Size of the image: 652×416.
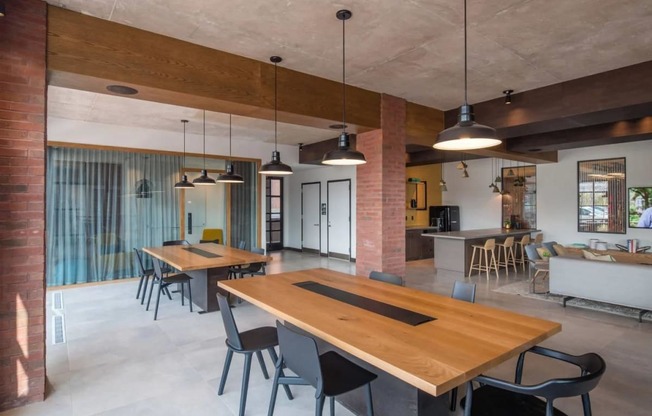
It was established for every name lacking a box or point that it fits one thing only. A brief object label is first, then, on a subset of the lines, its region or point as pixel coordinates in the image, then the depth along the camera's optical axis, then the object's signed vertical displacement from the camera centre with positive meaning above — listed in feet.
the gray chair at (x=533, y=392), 5.01 -2.82
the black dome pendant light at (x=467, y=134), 6.53 +1.40
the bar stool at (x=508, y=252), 25.42 -3.34
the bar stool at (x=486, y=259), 23.97 -3.54
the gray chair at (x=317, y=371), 6.00 -3.08
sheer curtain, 20.22 -0.04
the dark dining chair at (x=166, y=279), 15.93 -3.17
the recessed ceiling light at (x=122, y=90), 10.69 +3.67
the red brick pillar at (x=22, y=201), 8.46 +0.20
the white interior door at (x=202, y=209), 24.82 +0.02
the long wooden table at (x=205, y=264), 14.97 -2.26
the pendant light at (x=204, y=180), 18.35 +1.51
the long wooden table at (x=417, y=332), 5.06 -2.20
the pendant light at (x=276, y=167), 12.01 +1.45
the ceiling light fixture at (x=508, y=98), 16.13 +5.09
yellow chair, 25.30 -1.82
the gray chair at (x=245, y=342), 7.98 -3.12
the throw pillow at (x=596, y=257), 16.39 -2.24
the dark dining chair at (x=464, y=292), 8.98 -2.14
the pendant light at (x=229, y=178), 16.89 +1.48
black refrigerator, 35.73 -0.77
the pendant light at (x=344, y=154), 9.45 +1.53
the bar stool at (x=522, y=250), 27.14 -3.30
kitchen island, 24.85 -2.71
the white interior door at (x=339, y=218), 31.27 -0.78
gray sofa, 14.58 -3.15
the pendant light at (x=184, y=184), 19.84 +1.41
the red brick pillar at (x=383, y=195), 16.24 +0.67
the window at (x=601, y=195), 26.73 +1.07
